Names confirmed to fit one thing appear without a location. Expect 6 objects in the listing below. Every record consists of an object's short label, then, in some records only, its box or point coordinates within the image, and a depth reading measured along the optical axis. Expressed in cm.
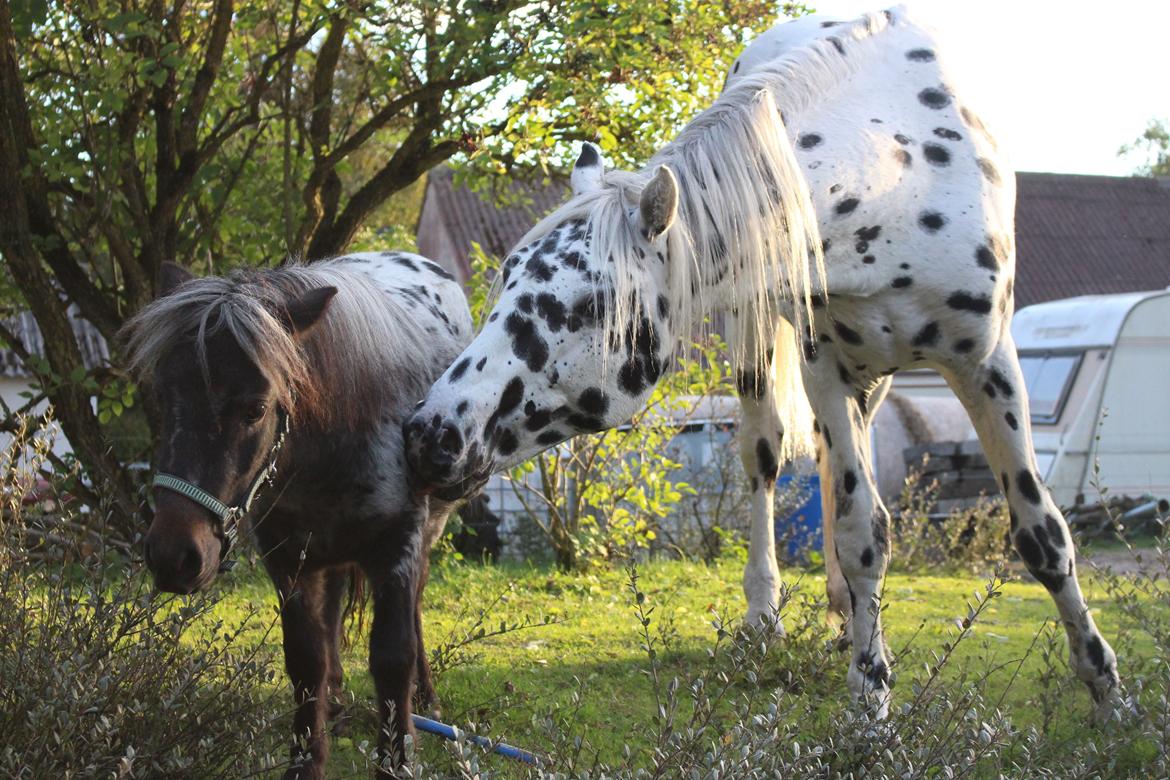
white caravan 1284
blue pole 305
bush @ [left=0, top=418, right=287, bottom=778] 266
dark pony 310
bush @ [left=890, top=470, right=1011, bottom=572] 958
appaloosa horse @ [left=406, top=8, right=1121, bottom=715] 329
